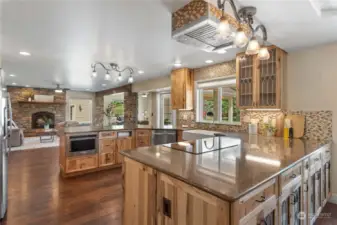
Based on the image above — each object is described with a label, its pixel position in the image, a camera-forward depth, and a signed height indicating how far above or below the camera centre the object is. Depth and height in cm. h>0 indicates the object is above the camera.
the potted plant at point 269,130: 310 -32
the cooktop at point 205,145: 187 -38
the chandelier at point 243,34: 138 +61
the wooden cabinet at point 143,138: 472 -67
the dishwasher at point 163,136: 450 -62
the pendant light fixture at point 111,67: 412 +105
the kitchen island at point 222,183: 102 -48
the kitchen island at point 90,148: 372 -80
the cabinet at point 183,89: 445 +53
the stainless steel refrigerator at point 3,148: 220 -46
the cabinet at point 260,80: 292 +52
